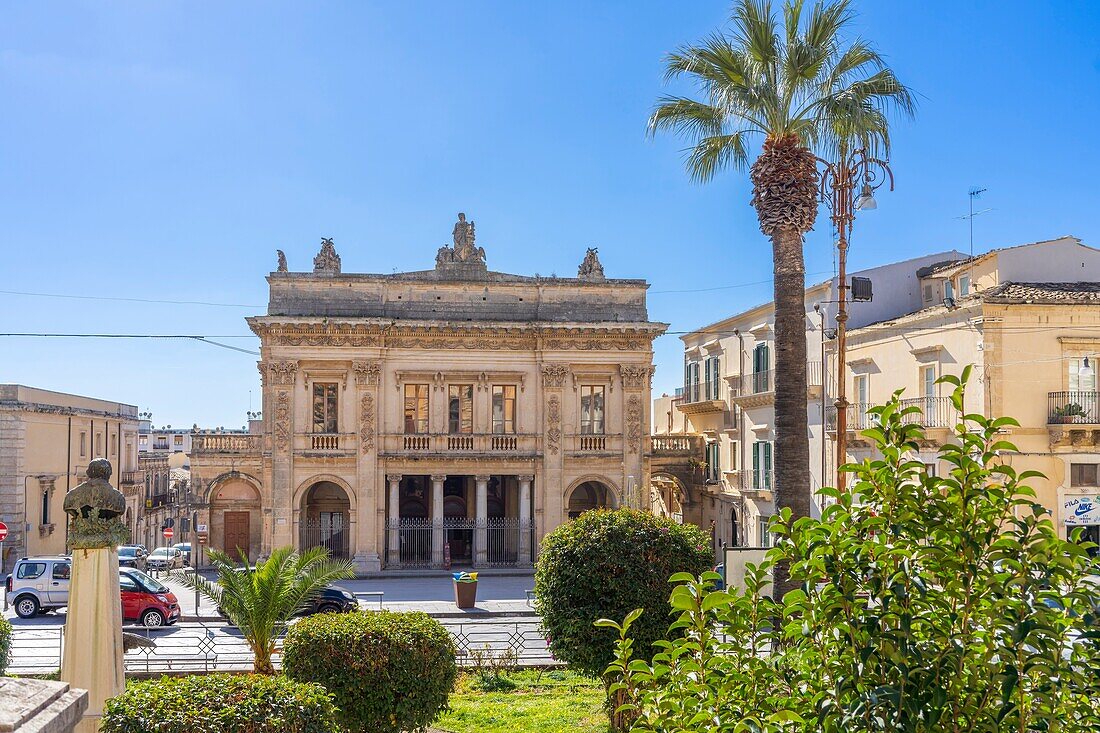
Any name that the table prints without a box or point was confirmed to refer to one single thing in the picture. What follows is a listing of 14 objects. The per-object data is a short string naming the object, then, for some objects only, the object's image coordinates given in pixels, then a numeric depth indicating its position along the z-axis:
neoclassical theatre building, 33.88
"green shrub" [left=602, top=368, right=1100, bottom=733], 3.59
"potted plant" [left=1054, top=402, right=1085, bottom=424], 23.27
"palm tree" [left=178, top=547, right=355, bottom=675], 13.13
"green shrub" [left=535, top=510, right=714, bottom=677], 12.51
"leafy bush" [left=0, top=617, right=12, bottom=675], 12.77
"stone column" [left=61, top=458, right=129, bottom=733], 8.41
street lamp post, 14.09
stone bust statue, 8.55
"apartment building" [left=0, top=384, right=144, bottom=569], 37.44
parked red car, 22.03
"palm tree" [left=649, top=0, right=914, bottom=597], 12.90
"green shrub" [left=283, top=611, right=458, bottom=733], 10.59
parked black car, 21.53
